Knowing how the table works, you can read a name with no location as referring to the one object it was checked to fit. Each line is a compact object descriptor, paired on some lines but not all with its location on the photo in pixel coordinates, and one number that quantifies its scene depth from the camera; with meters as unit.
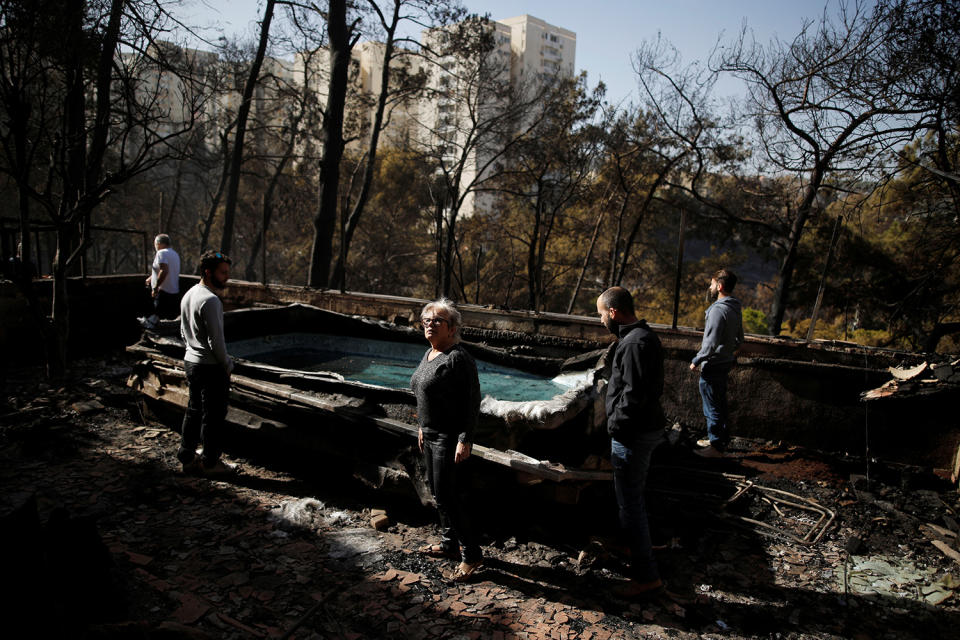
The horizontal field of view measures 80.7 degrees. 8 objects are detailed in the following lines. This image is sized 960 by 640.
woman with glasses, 3.22
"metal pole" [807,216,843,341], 5.92
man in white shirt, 7.80
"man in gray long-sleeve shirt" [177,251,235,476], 4.34
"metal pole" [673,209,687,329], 5.70
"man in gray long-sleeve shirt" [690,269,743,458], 4.90
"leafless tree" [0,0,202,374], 5.98
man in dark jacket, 3.12
